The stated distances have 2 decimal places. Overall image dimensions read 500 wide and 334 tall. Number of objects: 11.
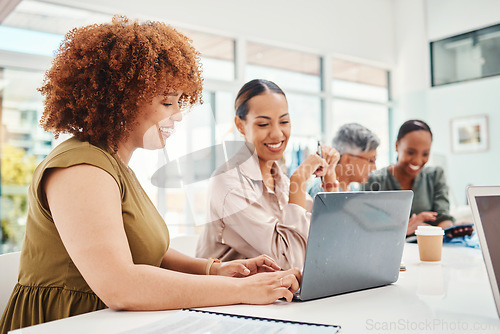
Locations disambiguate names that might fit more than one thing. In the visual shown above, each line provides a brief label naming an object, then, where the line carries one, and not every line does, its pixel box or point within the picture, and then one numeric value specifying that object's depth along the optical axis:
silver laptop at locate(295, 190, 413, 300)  0.89
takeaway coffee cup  1.38
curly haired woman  0.84
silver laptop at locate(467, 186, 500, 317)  0.78
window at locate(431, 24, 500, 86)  5.14
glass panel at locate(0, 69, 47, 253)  3.47
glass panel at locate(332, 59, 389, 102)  5.79
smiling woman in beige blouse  1.29
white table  0.74
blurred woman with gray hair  2.23
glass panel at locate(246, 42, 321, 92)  4.97
